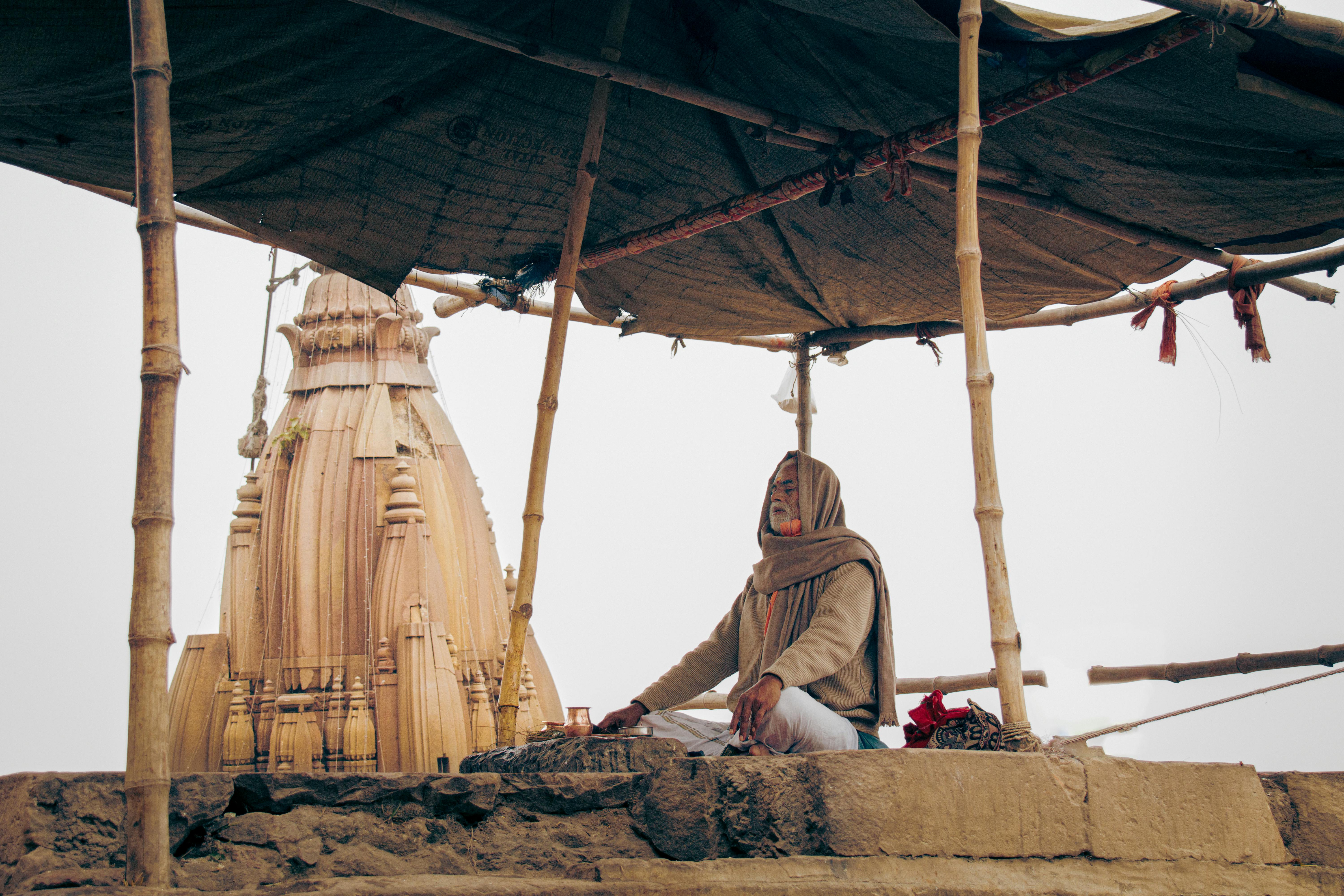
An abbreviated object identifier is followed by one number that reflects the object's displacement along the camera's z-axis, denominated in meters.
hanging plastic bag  7.86
